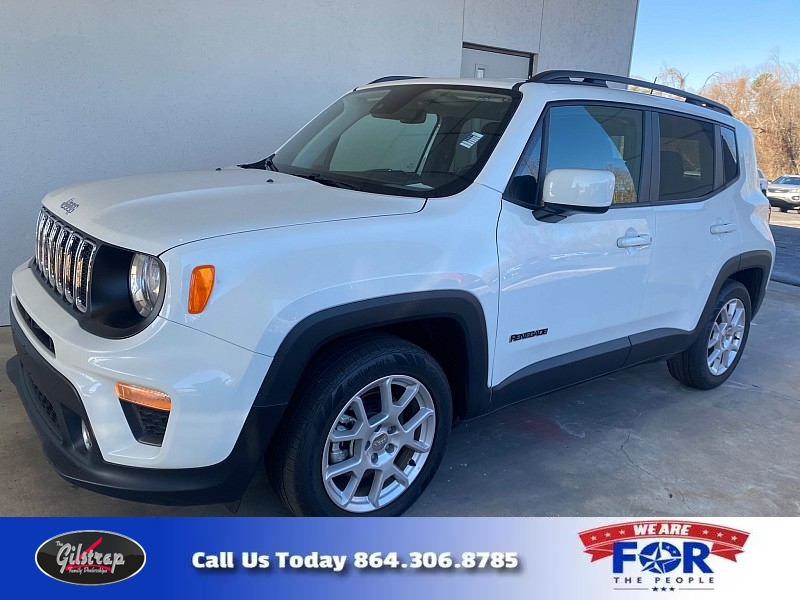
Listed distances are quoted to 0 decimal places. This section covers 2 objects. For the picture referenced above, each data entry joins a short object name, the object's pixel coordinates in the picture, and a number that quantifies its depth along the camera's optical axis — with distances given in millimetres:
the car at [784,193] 24078
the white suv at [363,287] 2141
